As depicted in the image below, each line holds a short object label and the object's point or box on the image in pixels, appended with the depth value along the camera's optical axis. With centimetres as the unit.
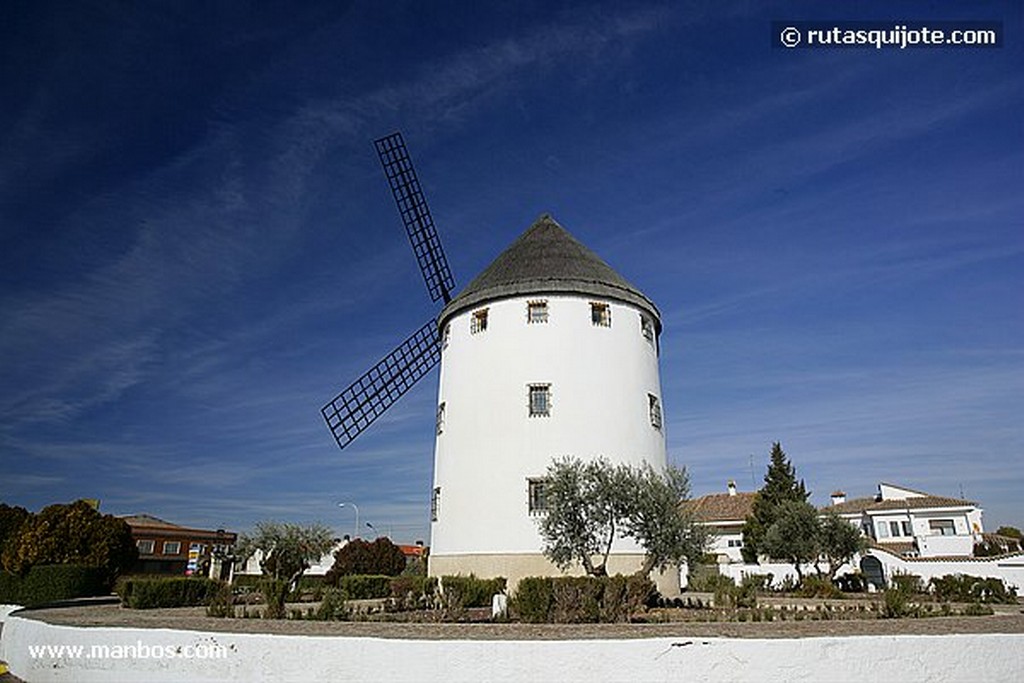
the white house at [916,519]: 4378
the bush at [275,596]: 1361
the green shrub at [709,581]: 2594
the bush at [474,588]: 1802
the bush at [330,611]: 1311
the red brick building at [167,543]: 5053
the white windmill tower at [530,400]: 2045
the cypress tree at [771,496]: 4119
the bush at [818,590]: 2342
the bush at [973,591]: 2145
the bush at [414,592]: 1894
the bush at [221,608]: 1388
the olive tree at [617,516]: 1587
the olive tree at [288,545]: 2230
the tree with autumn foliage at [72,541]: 2198
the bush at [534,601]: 1311
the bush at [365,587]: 2538
